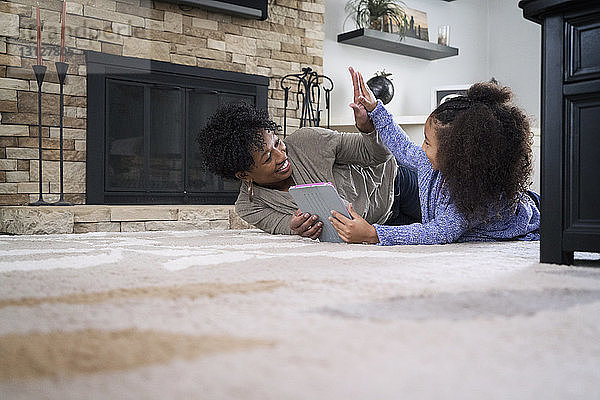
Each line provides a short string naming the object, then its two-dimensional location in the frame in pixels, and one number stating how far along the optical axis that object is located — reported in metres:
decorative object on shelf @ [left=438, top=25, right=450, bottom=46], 4.56
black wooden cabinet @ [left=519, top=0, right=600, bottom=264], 1.25
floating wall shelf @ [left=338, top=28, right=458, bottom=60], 4.05
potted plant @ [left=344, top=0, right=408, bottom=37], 4.18
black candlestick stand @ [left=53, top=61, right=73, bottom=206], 2.86
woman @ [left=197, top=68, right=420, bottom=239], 2.18
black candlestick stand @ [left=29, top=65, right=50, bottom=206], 2.86
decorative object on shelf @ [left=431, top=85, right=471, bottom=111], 4.41
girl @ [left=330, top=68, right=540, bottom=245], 1.64
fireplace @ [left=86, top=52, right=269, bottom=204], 3.10
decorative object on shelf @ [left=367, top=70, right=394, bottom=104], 4.13
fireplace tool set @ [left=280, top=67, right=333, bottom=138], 3.76
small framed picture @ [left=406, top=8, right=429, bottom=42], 4.43
